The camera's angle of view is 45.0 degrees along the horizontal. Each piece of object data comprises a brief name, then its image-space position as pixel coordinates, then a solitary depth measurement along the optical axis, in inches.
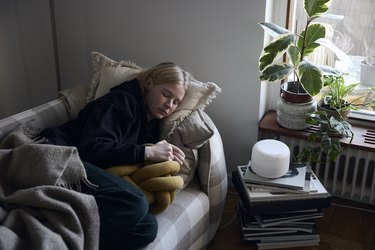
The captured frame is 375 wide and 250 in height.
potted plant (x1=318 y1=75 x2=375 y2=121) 78.1
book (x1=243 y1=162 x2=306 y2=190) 69.5
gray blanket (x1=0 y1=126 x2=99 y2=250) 48.7
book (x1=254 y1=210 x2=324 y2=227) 71.4
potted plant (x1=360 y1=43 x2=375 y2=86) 81.1
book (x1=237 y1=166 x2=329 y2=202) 69.5
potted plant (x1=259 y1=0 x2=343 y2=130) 70.8
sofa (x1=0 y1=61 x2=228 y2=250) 62.4
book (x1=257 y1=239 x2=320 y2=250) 73.0
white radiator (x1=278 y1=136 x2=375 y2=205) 81.1
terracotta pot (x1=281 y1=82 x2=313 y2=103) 78.3
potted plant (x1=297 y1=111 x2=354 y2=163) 73.8
